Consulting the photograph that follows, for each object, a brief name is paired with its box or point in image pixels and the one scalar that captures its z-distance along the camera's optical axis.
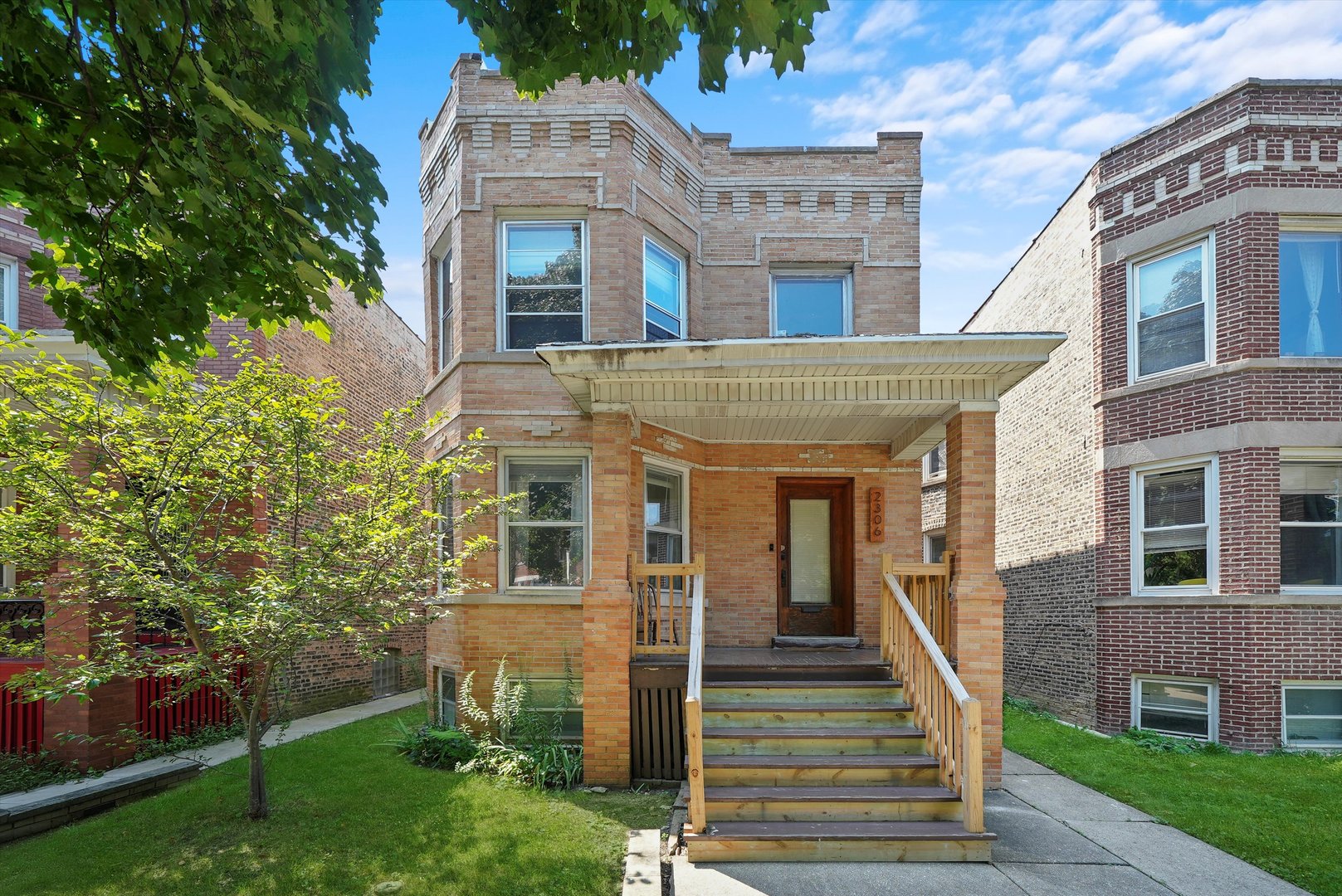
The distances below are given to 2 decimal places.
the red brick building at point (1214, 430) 9.20
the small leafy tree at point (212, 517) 6.12
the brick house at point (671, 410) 7.15
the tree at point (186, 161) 3.49
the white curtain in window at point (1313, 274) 9.52
